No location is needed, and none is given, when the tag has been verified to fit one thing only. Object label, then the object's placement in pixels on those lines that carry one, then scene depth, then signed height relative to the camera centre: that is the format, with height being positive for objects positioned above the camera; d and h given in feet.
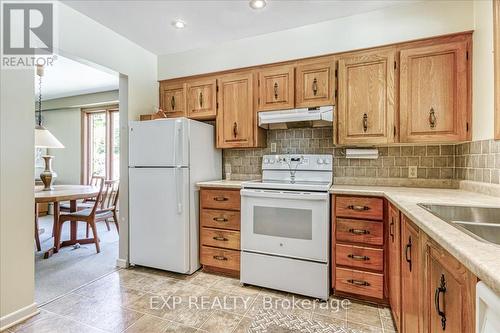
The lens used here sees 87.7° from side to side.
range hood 7.93 +1.53
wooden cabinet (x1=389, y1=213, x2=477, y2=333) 2.42 -1.44
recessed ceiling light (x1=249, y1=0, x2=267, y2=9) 7.22 +4.58
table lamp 11.12 +0.95
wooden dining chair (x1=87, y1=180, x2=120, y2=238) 11.63 -1.88
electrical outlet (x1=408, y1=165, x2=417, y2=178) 8.04 -0.18
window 16.90 +1.58
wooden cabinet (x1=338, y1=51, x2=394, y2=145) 7.48 +1.99
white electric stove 7.00 -2.00
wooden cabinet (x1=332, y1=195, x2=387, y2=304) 6.60 -2.13
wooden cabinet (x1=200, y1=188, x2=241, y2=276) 8.40 -2.11
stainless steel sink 4.33 -0.81
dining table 9.41 -1.14
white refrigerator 8.40 -0.83
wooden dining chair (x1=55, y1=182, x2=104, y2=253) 10.90 -2.21
